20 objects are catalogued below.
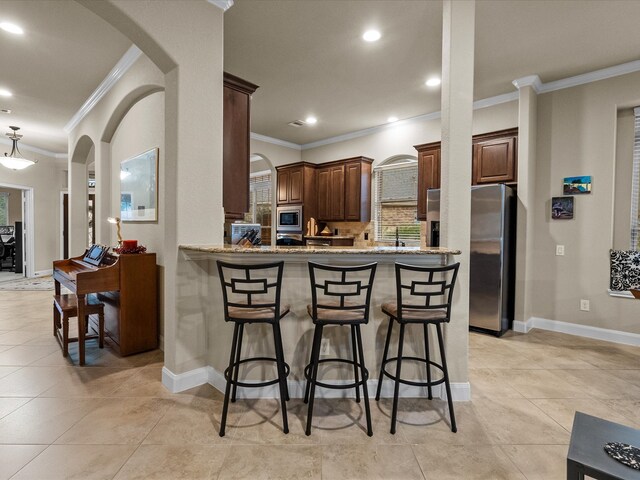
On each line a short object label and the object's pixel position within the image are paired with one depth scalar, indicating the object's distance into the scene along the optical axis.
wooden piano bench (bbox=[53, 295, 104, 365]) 3.17
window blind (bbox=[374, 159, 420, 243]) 5.75
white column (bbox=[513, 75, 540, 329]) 4.11
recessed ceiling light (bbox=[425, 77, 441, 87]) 4.09
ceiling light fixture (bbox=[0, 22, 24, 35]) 3.10
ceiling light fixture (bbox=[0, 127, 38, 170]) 5.96
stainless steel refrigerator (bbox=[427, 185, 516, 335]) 3.98
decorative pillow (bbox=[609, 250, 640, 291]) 3.74
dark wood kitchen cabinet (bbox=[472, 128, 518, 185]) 4.23
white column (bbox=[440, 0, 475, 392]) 2.48
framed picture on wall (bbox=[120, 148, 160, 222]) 3.45
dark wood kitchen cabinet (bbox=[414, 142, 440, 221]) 4.84
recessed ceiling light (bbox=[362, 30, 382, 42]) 3.14
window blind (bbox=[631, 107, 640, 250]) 3.85
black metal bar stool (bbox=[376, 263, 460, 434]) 2.12
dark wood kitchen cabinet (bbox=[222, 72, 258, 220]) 3.21
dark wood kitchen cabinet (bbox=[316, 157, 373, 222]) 5.95
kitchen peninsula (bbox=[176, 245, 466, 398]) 2.38
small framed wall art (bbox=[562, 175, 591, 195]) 3.96
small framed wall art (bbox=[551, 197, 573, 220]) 4.09
